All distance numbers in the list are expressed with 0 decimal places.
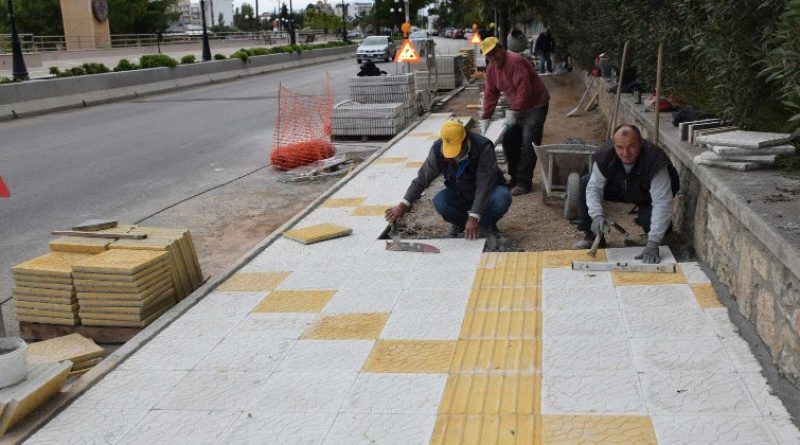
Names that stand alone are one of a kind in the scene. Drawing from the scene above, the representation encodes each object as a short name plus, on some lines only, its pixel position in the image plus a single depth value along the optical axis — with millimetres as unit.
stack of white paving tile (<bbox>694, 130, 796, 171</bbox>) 5355
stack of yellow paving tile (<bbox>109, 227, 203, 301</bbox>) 5898
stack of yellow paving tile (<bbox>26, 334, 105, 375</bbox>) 4945
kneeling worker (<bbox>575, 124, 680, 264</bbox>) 5777
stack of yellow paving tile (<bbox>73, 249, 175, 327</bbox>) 5422
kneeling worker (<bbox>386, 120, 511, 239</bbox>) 6594
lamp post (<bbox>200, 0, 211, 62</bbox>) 34525
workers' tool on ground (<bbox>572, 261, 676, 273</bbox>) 5613
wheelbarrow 7426
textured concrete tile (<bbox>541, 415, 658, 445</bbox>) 3518
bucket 4051
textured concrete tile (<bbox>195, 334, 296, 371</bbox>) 4617
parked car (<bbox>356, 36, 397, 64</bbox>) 45094
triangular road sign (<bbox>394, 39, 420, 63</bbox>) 18841
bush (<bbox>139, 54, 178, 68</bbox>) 27486
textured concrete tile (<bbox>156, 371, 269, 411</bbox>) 4152
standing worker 8961
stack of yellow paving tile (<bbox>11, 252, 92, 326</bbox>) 5535
